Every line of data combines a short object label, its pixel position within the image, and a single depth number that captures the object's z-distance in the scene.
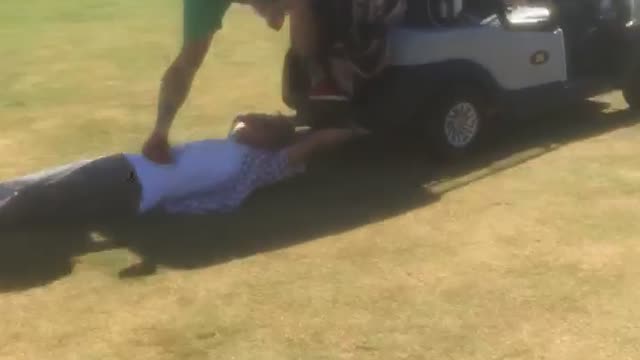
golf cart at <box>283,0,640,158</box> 6.01
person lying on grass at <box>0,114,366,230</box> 5.18
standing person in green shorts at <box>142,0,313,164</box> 5.69
